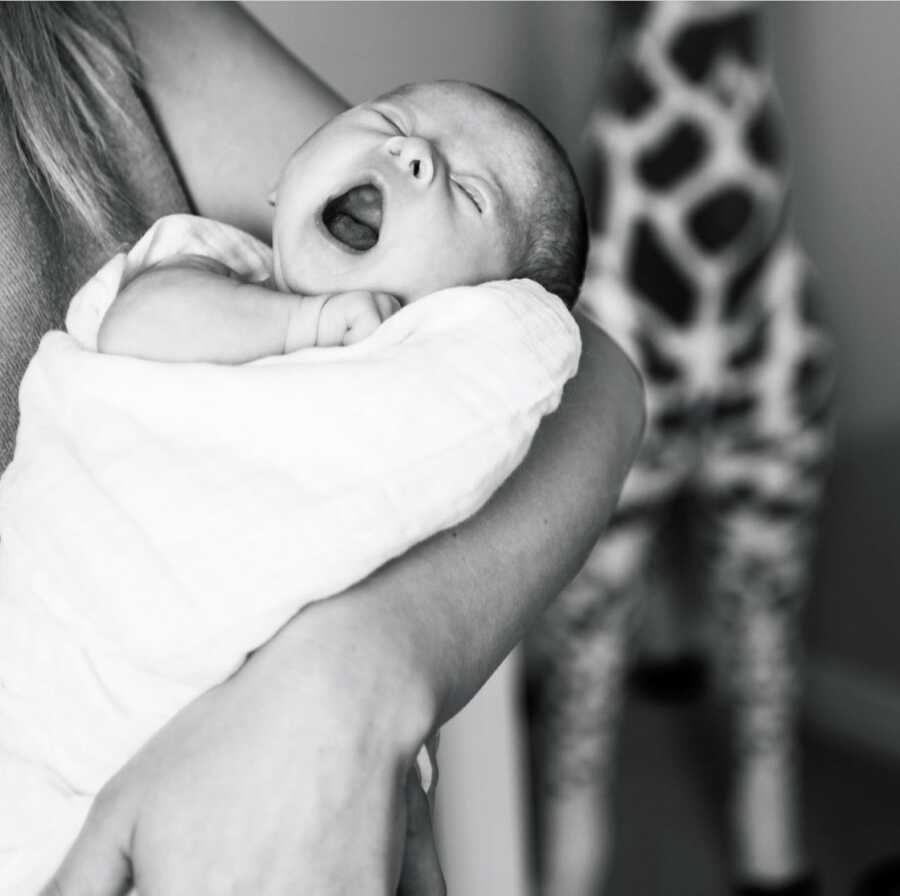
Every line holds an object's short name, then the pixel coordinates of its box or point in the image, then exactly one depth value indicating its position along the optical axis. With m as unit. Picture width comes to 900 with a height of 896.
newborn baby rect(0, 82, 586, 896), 0.59
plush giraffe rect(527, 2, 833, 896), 1.88
